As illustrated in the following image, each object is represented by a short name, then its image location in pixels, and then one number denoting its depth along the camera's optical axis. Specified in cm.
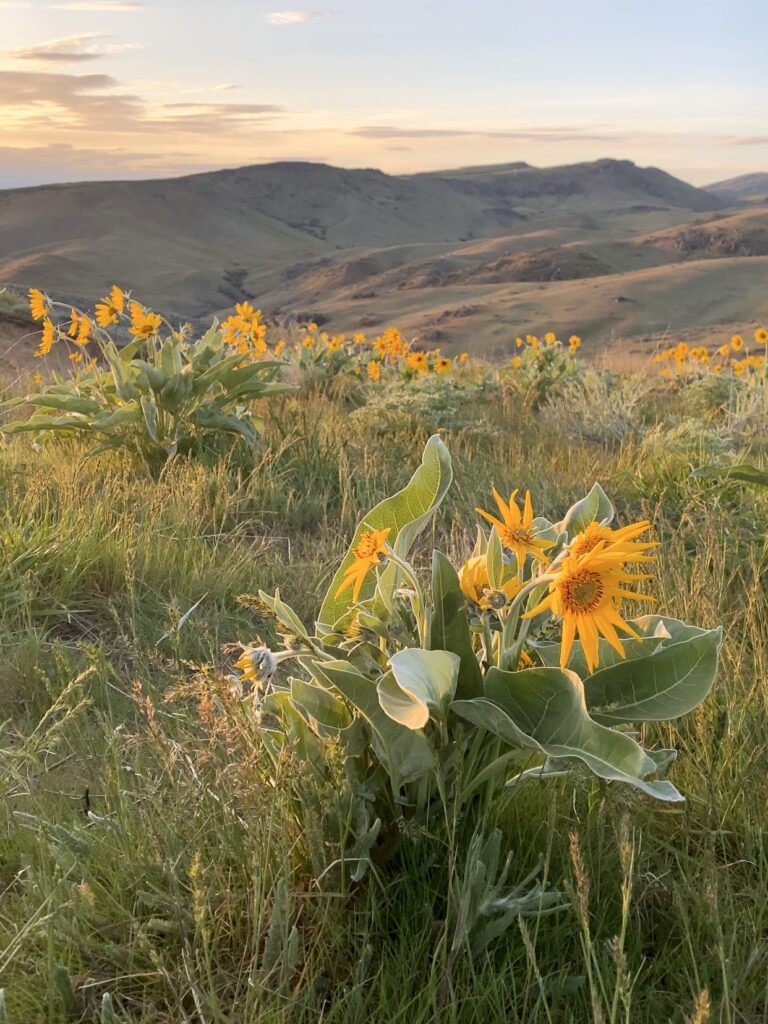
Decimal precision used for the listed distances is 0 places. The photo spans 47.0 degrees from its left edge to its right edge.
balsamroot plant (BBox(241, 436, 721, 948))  130
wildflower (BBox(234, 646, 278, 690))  141
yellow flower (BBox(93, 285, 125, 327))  450
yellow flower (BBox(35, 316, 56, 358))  459
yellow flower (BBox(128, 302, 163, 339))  428
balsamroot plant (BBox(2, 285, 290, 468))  425
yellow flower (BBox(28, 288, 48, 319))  456
